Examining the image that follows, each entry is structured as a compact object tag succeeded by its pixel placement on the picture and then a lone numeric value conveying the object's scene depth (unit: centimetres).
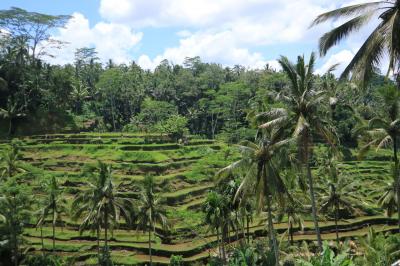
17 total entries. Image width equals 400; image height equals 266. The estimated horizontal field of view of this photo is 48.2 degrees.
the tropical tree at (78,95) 8775
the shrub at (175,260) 3888
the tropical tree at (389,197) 3640
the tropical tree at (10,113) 7119
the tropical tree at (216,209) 3362
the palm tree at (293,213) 3800
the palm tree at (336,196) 3922
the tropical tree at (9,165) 5338
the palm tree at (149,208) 3834
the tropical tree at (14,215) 3672
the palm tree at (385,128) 2338
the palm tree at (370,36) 1159
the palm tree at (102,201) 3438
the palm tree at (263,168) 2284
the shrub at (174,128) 7381
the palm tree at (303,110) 2247
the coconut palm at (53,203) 3978
